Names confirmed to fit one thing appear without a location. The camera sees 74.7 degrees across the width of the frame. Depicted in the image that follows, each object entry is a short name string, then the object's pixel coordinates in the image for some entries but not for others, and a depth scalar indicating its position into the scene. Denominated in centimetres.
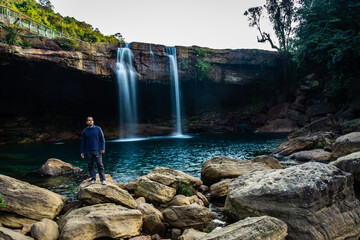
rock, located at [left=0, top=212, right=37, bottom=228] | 541
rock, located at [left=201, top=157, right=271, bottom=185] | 877
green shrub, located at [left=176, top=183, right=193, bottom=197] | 729
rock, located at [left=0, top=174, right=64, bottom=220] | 560
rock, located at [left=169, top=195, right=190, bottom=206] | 629
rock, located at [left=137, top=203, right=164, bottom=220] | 573
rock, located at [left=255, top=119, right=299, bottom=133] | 3234
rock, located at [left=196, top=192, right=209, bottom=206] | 711
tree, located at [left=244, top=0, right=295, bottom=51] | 3788
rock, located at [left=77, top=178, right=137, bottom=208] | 595
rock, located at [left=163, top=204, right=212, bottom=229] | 549
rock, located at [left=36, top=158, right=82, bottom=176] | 1166
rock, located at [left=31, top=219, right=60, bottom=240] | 471
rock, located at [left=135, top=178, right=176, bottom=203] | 681
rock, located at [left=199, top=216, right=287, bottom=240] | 383
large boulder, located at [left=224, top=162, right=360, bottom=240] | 457
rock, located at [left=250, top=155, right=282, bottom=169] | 991
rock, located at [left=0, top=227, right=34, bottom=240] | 425
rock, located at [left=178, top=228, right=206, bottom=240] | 477
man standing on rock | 677
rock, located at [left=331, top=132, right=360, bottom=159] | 1078
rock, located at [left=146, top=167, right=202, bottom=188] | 746
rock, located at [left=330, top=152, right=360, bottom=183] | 675
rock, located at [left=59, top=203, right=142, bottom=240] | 470
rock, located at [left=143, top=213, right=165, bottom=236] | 536
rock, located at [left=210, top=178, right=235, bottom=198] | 766
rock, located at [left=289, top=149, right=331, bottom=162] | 1238
